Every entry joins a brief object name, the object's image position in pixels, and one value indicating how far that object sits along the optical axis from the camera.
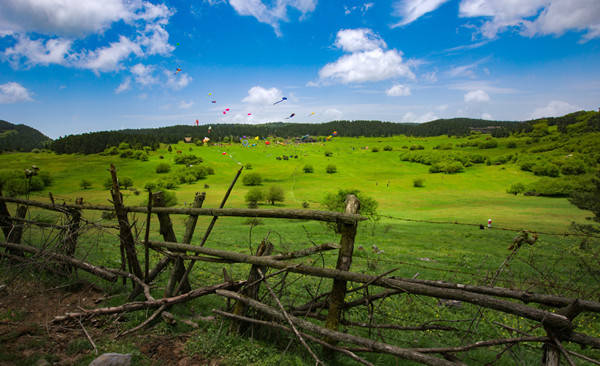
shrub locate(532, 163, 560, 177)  82.00
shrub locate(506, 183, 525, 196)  63.19
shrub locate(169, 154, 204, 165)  97.81
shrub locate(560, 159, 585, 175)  82.38
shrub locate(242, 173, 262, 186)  76.25
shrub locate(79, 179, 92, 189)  69.07
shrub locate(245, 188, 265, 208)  50.56
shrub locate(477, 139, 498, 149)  134.88
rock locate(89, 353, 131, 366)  3.12
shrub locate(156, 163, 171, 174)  89.12
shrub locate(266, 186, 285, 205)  52.41
